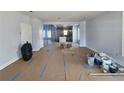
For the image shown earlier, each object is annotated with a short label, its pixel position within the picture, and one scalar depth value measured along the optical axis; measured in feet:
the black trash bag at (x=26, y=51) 13.32
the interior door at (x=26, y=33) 14.63
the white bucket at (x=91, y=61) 11.71
